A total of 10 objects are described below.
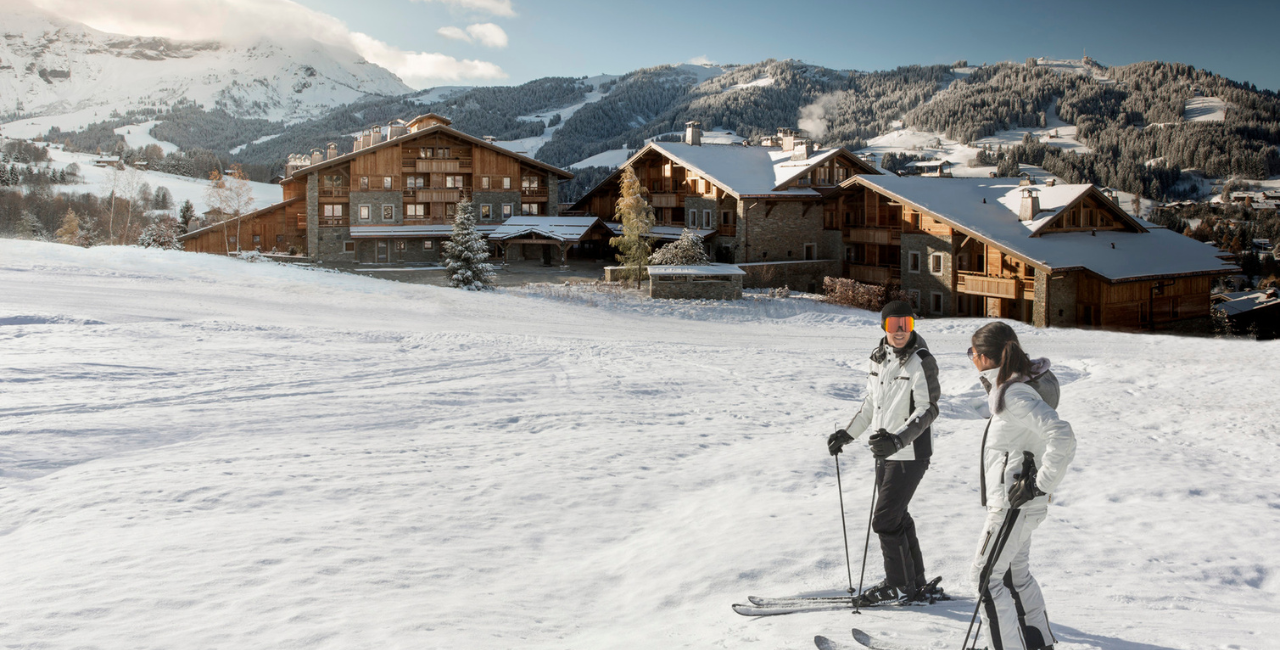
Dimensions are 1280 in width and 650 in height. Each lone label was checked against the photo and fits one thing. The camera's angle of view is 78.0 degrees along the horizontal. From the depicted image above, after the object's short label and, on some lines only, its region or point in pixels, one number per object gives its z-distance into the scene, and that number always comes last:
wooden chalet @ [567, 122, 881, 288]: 42.12
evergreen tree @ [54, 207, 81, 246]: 60.41
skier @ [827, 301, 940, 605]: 5.97
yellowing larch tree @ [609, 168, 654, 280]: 36.47
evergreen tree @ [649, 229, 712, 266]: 35.34
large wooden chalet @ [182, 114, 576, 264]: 48.34
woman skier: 4.87
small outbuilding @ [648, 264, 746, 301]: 32.91
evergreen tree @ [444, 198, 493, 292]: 34.25
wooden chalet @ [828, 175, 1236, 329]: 31.75
